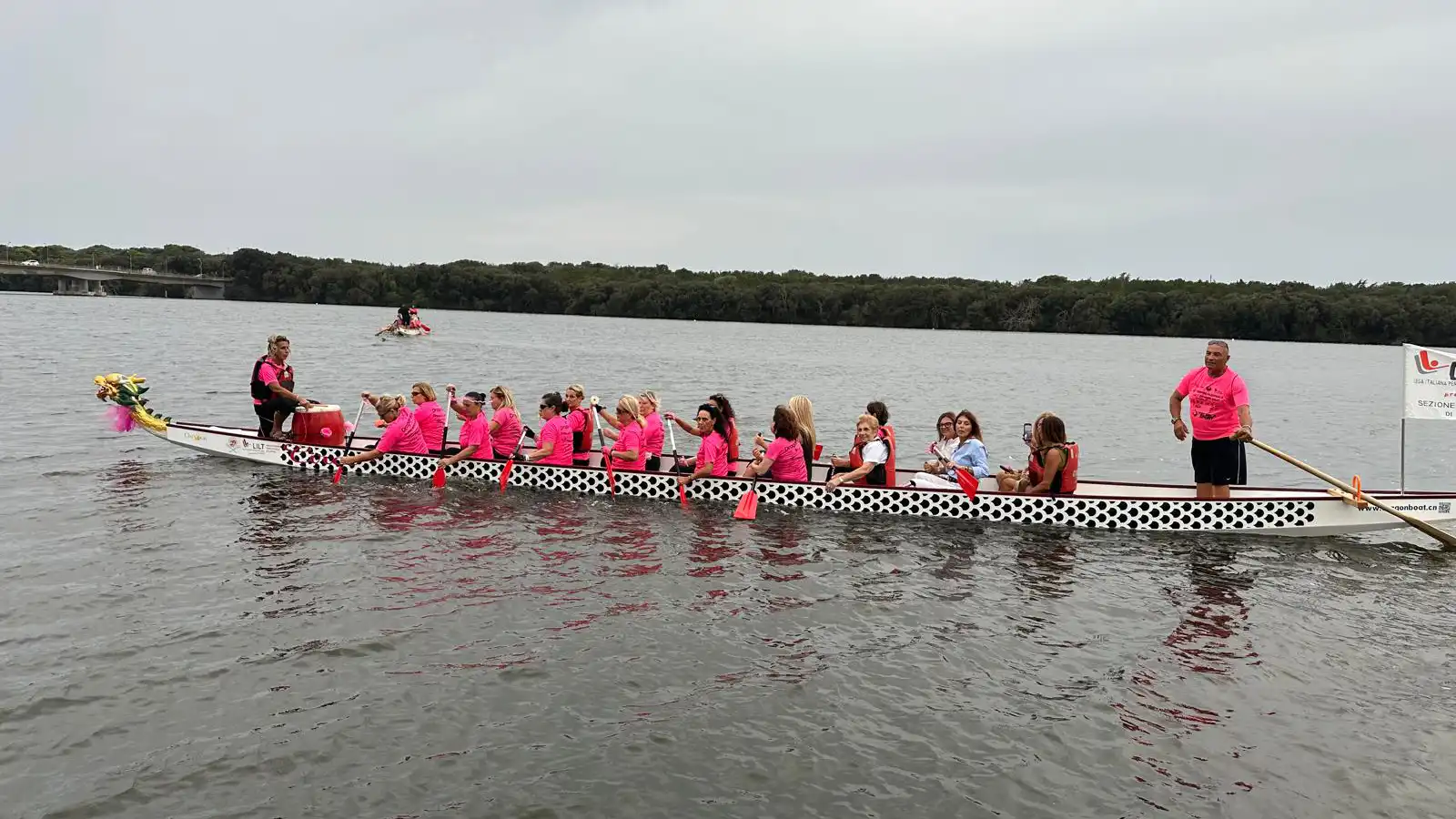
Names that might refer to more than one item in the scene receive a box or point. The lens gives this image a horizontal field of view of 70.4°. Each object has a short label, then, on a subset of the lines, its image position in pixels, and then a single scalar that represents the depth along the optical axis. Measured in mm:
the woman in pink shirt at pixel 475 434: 16406
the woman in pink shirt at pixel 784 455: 14961
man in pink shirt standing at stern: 12945
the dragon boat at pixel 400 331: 69438
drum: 17828
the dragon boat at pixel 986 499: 13398
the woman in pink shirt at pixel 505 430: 16797
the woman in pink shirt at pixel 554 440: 16047
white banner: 13234
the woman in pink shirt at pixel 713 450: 15180
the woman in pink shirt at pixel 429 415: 16938
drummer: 17453
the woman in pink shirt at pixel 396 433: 16641
